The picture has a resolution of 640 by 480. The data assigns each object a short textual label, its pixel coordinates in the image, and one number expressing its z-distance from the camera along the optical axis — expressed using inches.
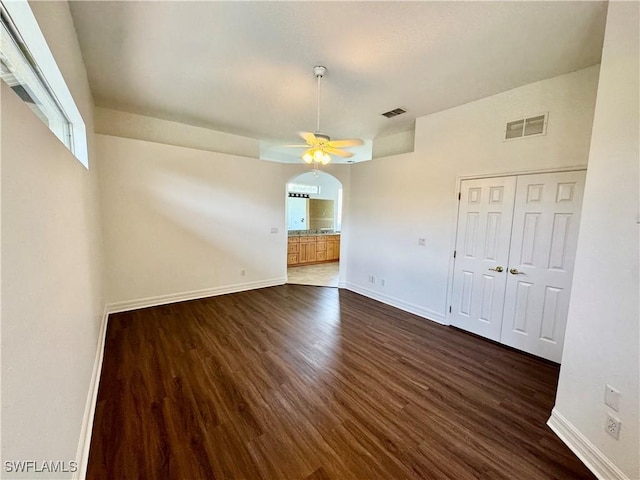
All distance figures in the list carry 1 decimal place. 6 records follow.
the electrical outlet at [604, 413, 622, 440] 60.3
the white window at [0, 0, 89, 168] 47.7
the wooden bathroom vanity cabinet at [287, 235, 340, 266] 293.7
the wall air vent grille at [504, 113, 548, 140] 109.1
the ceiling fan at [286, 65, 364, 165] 117.8
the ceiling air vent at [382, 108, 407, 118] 144.9
